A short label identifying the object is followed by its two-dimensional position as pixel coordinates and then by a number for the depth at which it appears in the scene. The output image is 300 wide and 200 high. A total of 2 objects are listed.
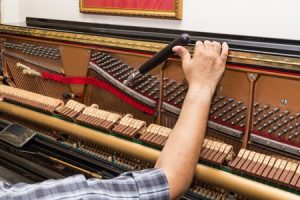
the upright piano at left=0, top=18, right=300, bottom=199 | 1.41
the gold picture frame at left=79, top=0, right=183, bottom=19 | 2.15
